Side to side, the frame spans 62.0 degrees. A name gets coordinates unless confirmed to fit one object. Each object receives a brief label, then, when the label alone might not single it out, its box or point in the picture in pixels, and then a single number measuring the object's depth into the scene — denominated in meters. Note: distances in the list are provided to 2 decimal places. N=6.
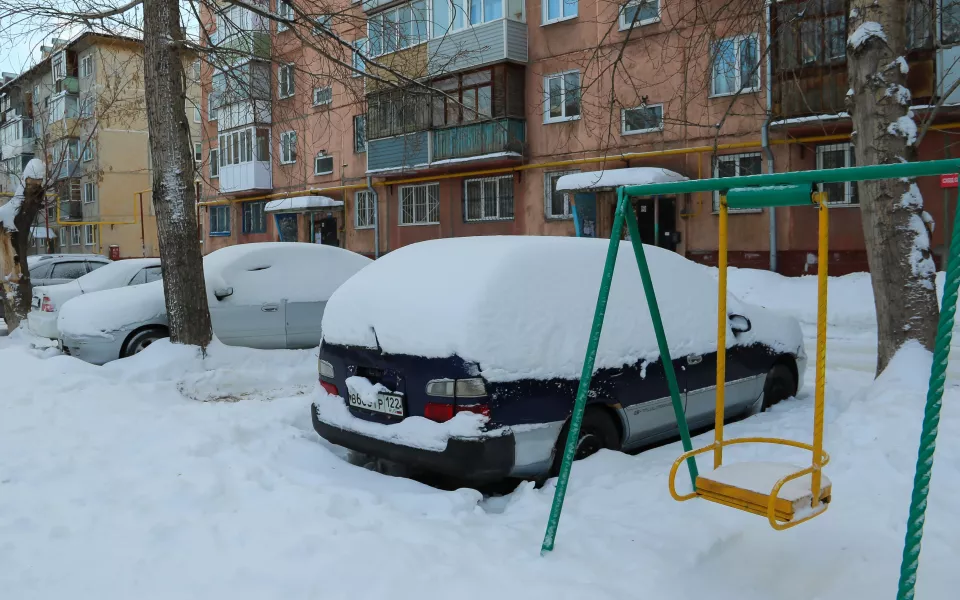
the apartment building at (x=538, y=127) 11.10
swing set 2.72
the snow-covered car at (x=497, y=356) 4.47
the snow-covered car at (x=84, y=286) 11.12
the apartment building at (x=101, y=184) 40.41
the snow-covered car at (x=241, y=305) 9.17
